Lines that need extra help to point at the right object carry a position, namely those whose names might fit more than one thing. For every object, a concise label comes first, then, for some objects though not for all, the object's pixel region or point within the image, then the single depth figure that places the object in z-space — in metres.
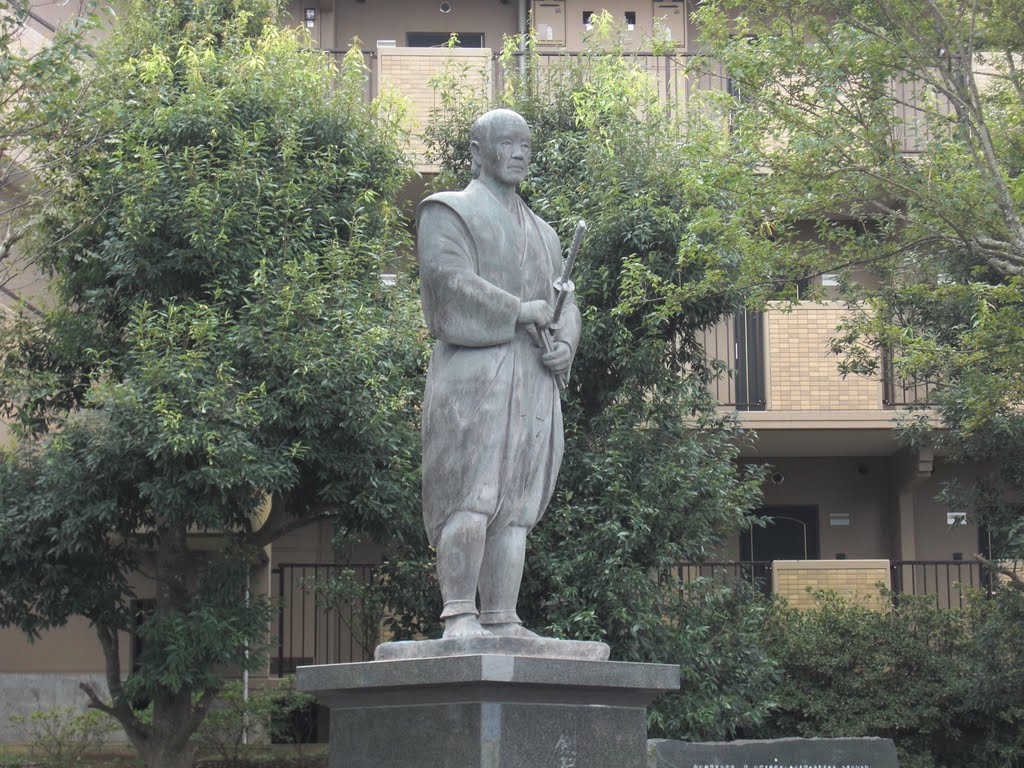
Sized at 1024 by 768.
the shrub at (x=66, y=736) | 16.02
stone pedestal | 6.81
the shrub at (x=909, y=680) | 15.89
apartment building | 18.62
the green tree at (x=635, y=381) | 13.93
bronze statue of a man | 7.44
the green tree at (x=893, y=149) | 12.11
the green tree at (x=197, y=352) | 13.04
